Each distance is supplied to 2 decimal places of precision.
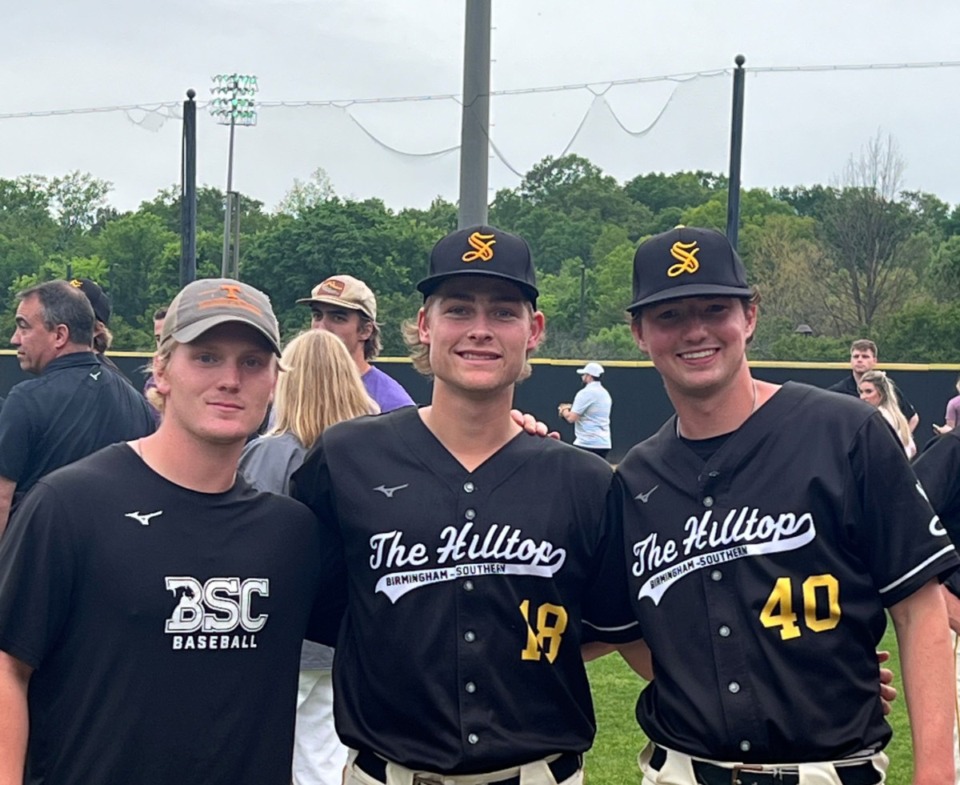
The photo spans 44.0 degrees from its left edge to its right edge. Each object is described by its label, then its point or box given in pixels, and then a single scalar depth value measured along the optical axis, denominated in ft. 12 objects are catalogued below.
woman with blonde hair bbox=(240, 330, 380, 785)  14.48
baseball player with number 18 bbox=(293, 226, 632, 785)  9.20
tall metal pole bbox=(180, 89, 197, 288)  48.47
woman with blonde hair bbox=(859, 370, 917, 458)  29.94
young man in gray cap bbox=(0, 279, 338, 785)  8.09
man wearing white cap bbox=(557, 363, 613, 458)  51.98
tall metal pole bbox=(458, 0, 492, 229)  26.66
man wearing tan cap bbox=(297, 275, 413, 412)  18.80
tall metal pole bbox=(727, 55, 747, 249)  44.68
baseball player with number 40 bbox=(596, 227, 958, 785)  8.73
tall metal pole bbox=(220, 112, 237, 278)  77.14
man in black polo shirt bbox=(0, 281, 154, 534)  17.49
